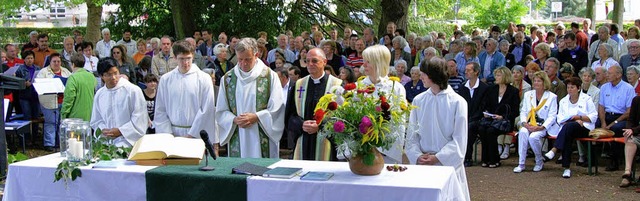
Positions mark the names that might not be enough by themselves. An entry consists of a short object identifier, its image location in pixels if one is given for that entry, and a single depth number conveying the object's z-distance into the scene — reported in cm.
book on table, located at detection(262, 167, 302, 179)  505
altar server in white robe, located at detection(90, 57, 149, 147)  721
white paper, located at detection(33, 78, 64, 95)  1181
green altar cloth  508
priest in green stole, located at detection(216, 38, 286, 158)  709
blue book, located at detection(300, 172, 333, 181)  494
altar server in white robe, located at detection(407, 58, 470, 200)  578
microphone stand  529
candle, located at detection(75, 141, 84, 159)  561
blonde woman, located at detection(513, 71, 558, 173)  1007
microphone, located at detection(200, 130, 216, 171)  513
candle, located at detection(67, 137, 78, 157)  560
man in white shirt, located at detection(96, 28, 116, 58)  1696
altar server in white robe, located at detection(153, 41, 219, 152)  725
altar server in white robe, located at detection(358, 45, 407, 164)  615
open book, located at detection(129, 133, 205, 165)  553
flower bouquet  492
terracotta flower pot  502
